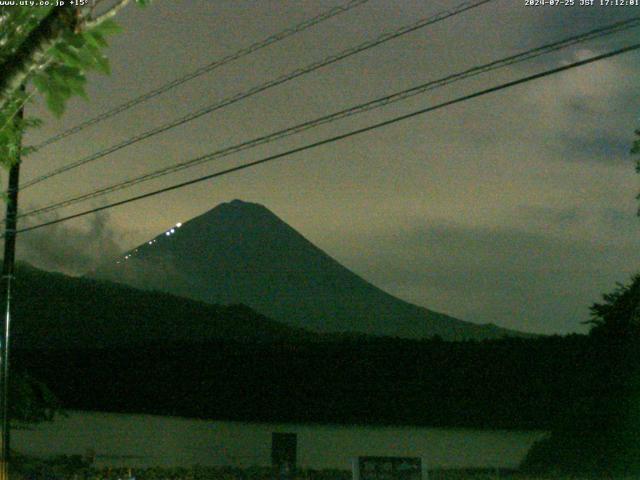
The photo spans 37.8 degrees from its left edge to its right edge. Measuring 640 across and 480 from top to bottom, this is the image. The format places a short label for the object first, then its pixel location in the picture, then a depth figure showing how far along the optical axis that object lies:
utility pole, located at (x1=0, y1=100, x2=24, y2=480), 15.88
